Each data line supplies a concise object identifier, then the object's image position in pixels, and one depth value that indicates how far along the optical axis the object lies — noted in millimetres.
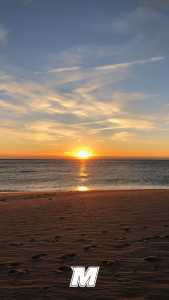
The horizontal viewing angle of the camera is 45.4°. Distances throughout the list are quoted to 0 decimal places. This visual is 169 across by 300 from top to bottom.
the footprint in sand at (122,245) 6332
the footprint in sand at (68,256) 5719
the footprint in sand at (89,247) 6226
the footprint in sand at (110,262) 5246
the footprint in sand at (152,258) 5434
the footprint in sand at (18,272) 4955
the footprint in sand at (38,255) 5802
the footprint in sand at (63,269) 5014
